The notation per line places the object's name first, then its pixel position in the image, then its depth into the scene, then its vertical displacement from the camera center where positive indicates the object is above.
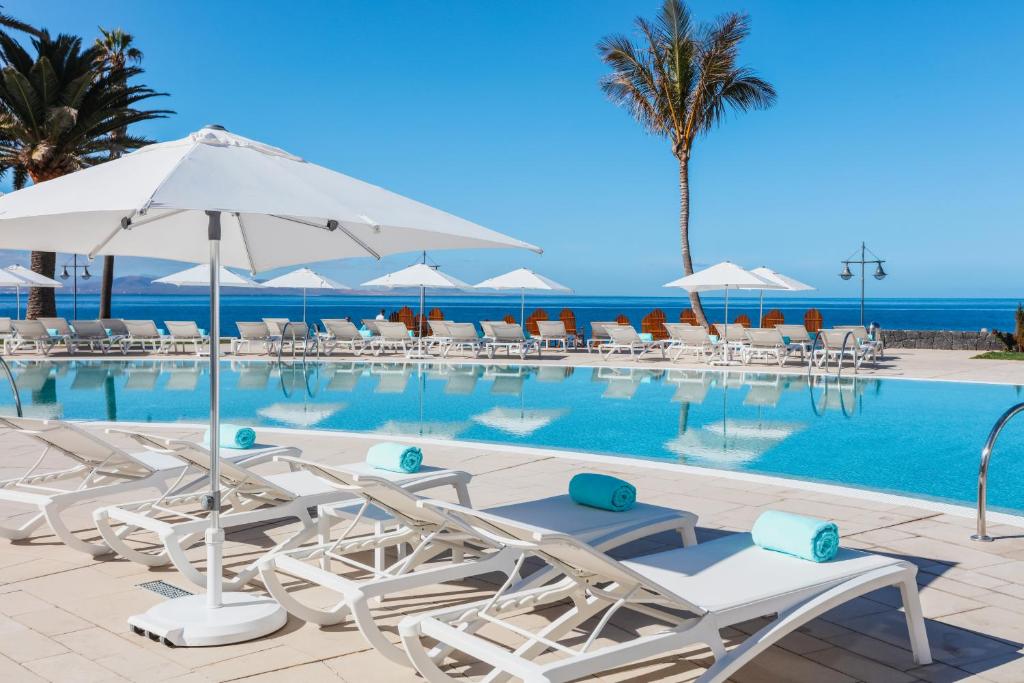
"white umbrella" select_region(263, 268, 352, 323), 20.12 +1.03
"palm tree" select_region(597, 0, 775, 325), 23.44 +6.46
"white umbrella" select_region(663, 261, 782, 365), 17.78 +0.95
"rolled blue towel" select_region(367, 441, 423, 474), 5.09 -0.72
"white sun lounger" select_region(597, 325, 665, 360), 18.95 -0.25
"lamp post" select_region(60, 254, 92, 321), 26.05 +1.54
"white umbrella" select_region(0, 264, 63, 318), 18.15 +0.96
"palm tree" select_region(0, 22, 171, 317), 20.52 +5.02
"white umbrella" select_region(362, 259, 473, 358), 19.28 +1.02
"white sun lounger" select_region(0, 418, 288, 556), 4.67 -0.83
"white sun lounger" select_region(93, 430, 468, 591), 4.16 -0.89
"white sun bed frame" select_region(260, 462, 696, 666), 3.39 -0.92
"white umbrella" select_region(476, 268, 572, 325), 20.11 +1.02
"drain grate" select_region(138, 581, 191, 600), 4.23 -1.22
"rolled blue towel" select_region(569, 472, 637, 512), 4.34 -0.77
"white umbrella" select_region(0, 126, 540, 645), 3.24 +0.45
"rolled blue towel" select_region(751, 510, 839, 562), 3.51 -0.79
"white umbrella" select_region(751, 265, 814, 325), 18.66 +1.03
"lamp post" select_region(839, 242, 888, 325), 23.47 +1.67
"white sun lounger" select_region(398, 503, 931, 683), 2.86 -0.93
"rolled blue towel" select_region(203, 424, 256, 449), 5.90 -0.71
